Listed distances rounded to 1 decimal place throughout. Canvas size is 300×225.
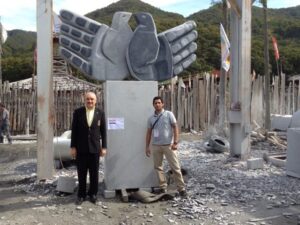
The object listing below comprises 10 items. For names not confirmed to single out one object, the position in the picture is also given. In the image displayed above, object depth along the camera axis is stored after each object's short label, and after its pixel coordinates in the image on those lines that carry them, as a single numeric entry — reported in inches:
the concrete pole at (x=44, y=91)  248.7
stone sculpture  227.7
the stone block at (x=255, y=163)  273.3
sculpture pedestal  222.2
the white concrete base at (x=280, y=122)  444.9
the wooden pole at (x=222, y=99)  442.1
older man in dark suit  206.7
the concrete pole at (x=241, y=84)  304.1
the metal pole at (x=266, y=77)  458.1
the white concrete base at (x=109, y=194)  218.9
